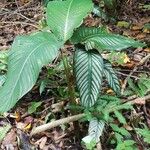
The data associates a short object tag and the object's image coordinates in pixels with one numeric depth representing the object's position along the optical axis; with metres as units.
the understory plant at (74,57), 1.72
